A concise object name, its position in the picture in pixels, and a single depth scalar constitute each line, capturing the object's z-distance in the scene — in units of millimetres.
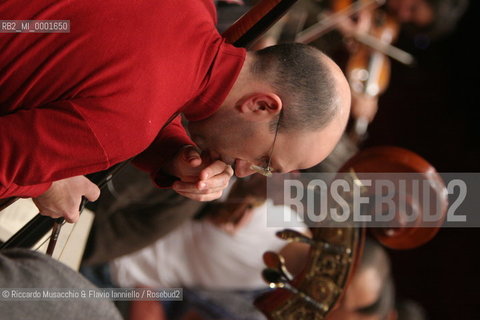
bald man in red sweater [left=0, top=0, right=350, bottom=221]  3106
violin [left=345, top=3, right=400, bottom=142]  5590
